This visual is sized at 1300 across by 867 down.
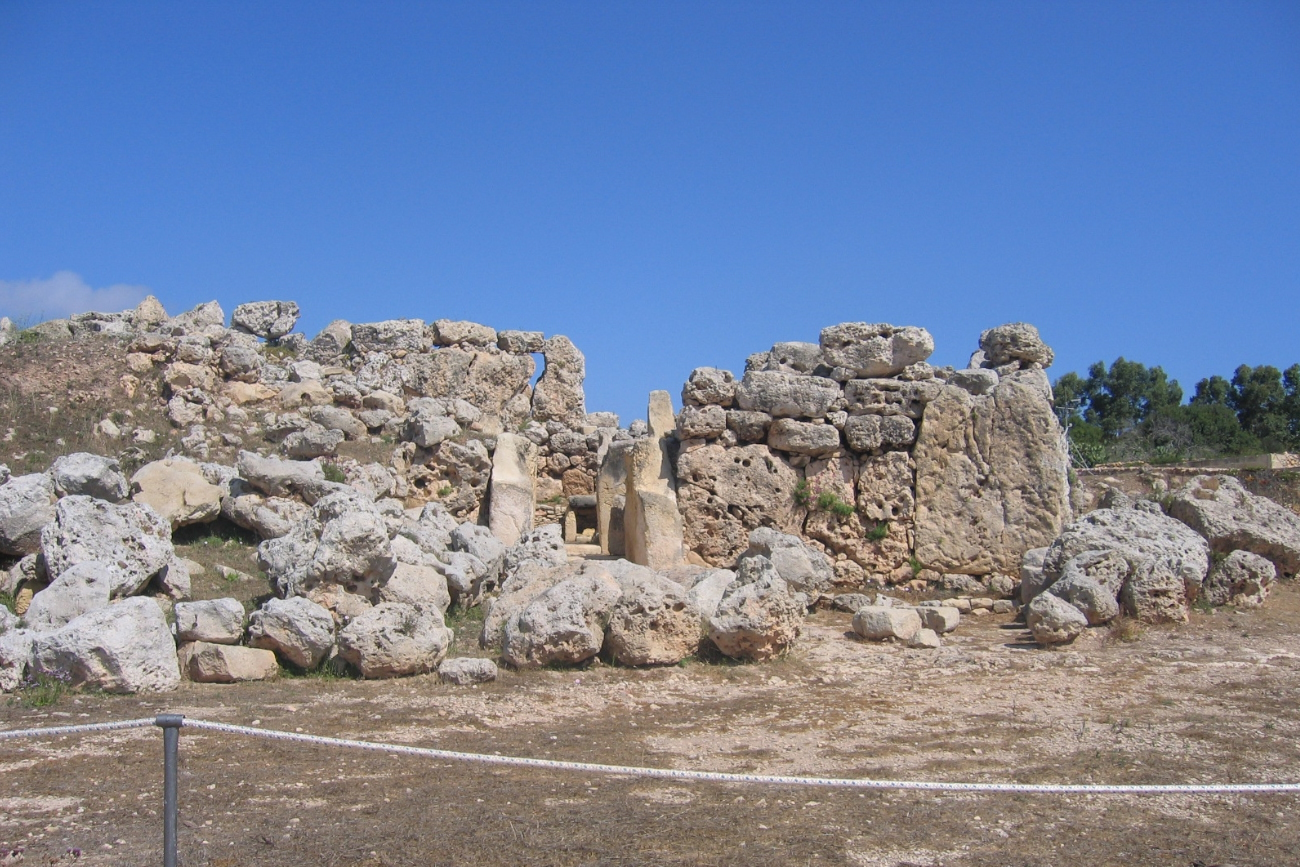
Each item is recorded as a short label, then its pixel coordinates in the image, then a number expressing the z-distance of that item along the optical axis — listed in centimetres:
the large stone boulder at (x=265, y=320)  1647
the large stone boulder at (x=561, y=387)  1589
